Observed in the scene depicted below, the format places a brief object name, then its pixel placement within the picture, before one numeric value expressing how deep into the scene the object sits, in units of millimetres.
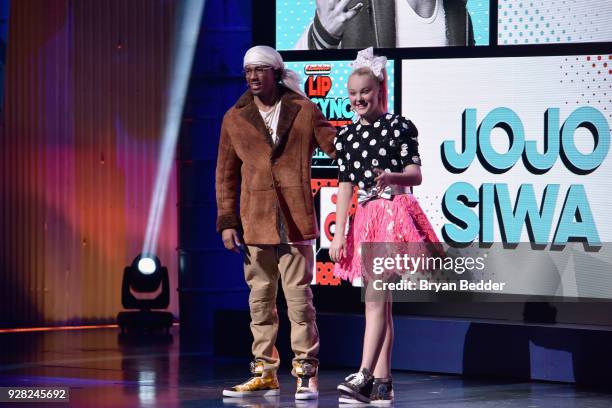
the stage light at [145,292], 18397
